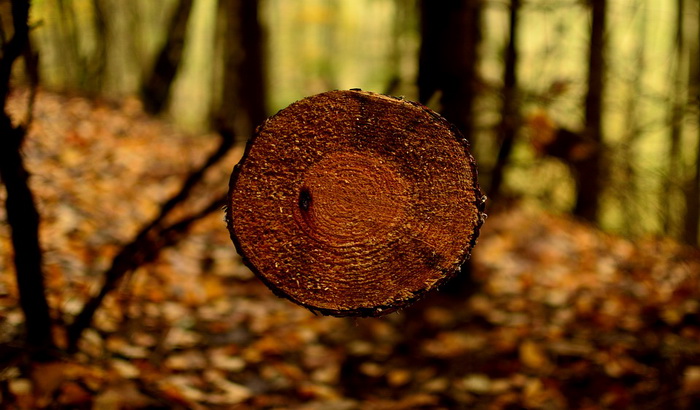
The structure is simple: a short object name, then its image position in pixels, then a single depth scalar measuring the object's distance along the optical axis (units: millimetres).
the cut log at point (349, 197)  1454
